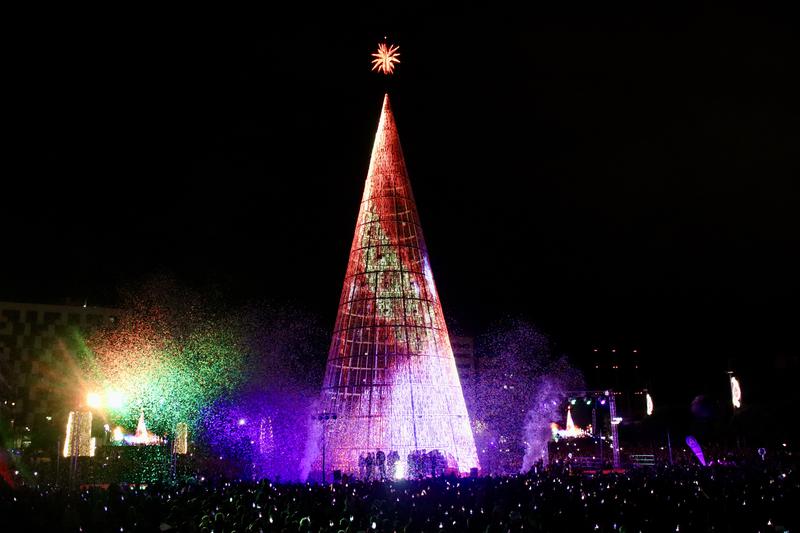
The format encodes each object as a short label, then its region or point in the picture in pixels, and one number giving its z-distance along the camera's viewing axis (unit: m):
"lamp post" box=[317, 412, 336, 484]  20.42
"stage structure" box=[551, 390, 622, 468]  30.80
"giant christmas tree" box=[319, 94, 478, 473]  20.25
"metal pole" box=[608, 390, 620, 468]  30.72
